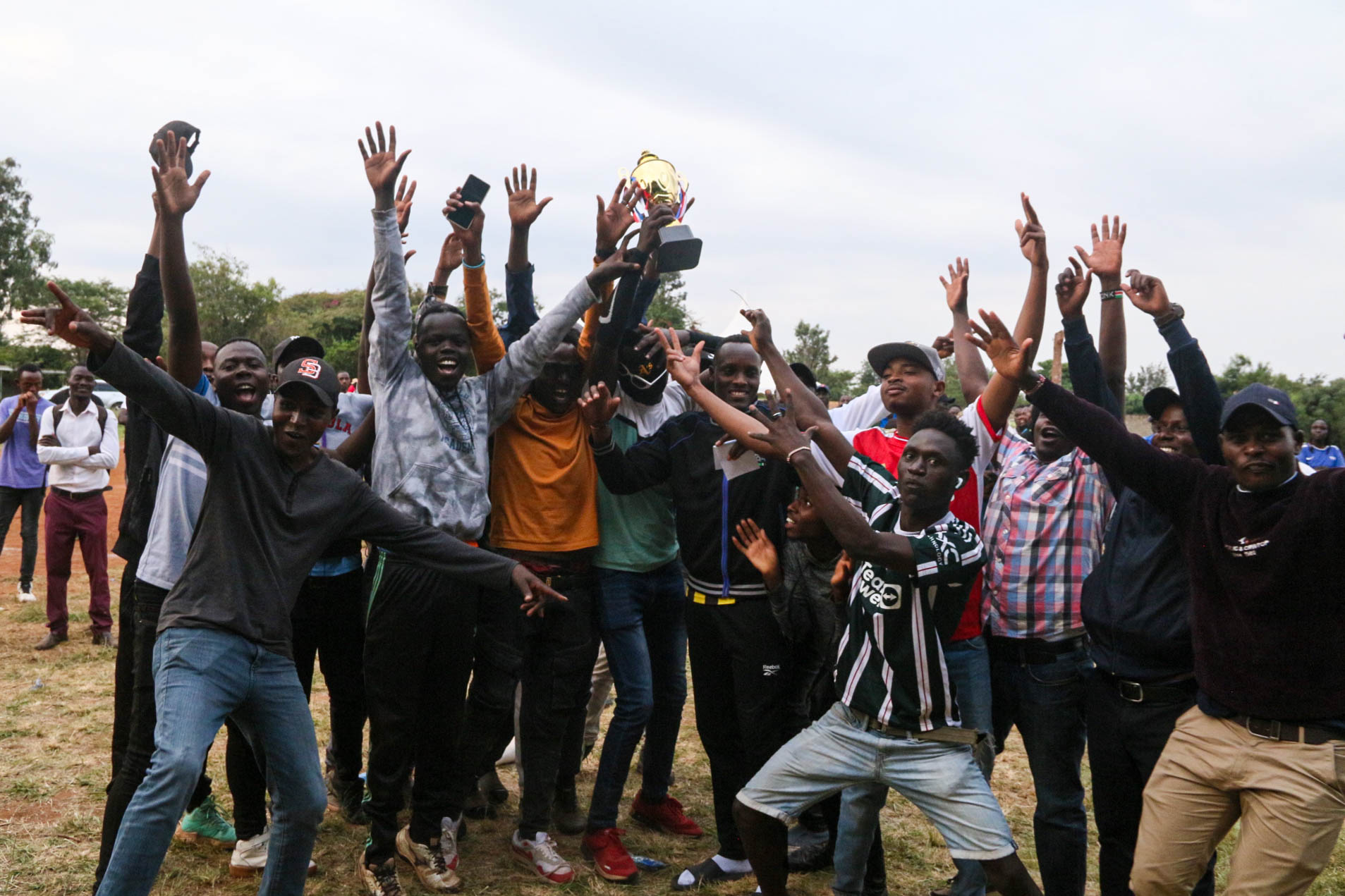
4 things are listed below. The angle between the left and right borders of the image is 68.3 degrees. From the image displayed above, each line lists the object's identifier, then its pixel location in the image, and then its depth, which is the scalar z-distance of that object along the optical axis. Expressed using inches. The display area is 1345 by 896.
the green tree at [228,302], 2090.3
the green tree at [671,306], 1592.0
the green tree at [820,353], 1617.6
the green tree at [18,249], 2069.4
